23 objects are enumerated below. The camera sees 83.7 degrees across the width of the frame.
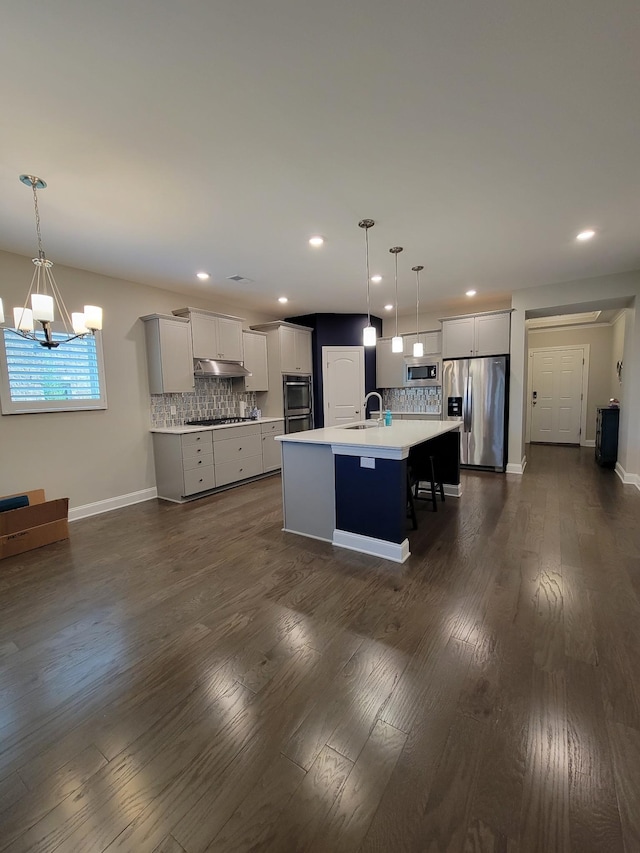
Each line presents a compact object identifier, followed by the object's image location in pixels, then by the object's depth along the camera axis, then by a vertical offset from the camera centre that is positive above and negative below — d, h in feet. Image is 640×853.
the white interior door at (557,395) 24.12 -0.44
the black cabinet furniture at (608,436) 17.69 -2.44
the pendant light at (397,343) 11.11 +1.53
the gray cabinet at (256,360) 18.12 +1.81
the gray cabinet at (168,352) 14.35 +1.85
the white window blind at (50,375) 11.10 +0.83
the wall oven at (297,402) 19.48 -0.45
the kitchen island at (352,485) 8.82 -2.48
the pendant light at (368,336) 10.20 +1.66
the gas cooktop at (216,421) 16.65 -1.21
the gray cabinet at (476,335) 17.03 +2.74
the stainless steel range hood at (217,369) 15.78 +1.28
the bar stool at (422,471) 12.10 -2.79
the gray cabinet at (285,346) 18.94 +2.64
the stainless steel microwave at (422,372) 19.63 +1.12
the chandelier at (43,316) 7.18 +1.84
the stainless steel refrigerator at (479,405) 17.04 -0.71
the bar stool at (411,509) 10.82 -3.58
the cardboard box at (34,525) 9.89 -3.61
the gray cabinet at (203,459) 14.12 -2.66
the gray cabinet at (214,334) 15.51 +2.83
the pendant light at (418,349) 12.02 +1.43
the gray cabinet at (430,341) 19.47 +2.79
